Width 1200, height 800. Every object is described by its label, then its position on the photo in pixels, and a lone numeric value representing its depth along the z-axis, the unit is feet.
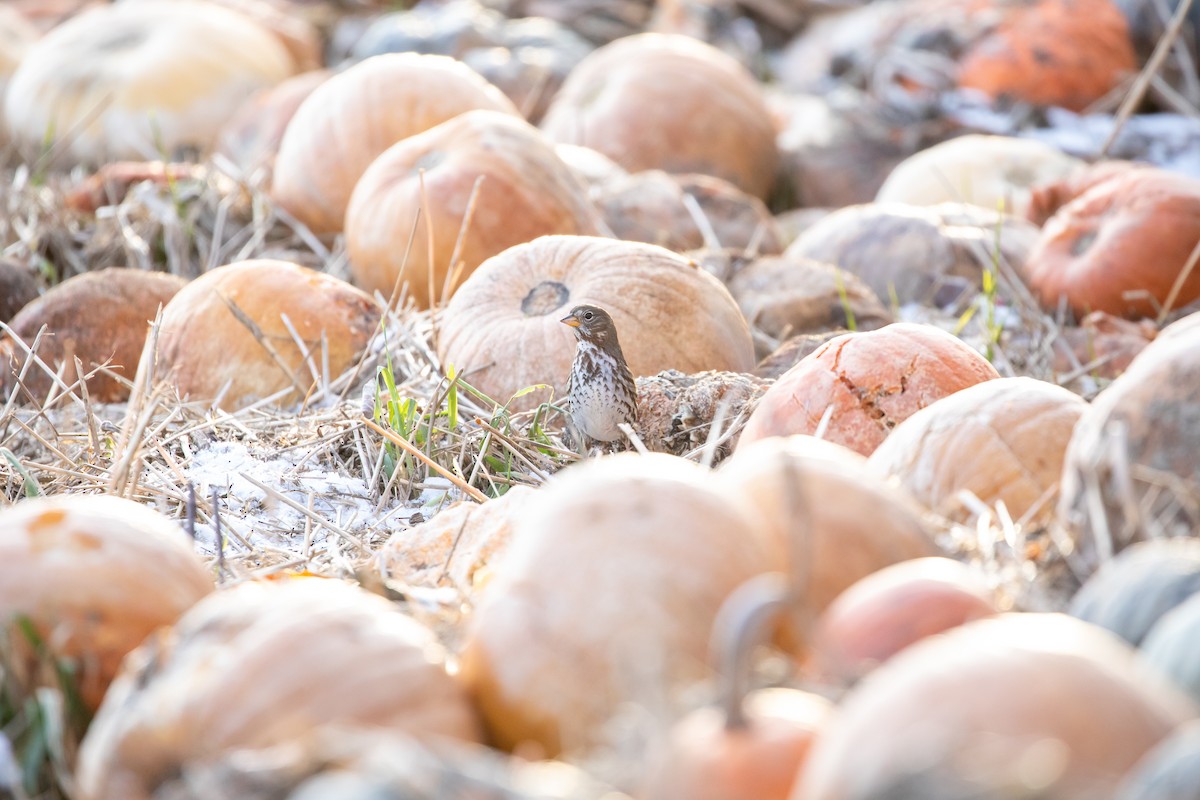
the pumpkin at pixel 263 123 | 41.96
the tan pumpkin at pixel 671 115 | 42.52
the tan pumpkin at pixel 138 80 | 47.70
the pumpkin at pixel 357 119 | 33.53
